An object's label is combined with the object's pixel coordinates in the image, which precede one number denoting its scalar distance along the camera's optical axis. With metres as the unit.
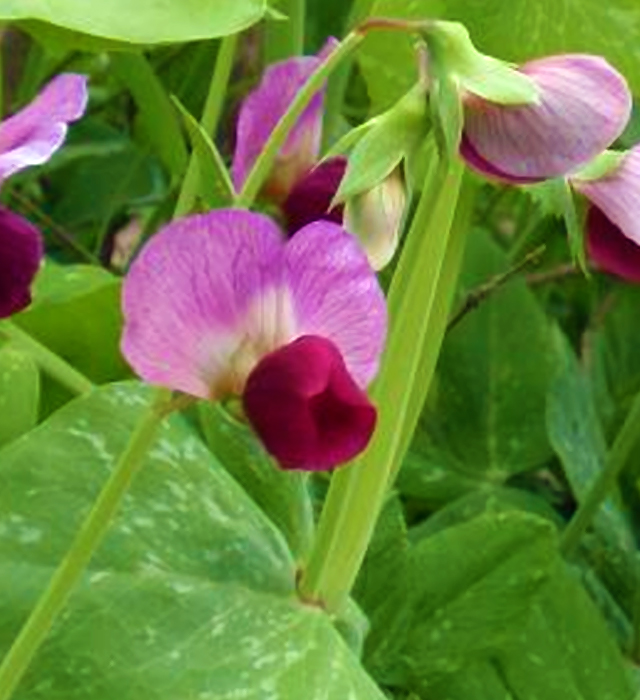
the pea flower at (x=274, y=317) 0.25
